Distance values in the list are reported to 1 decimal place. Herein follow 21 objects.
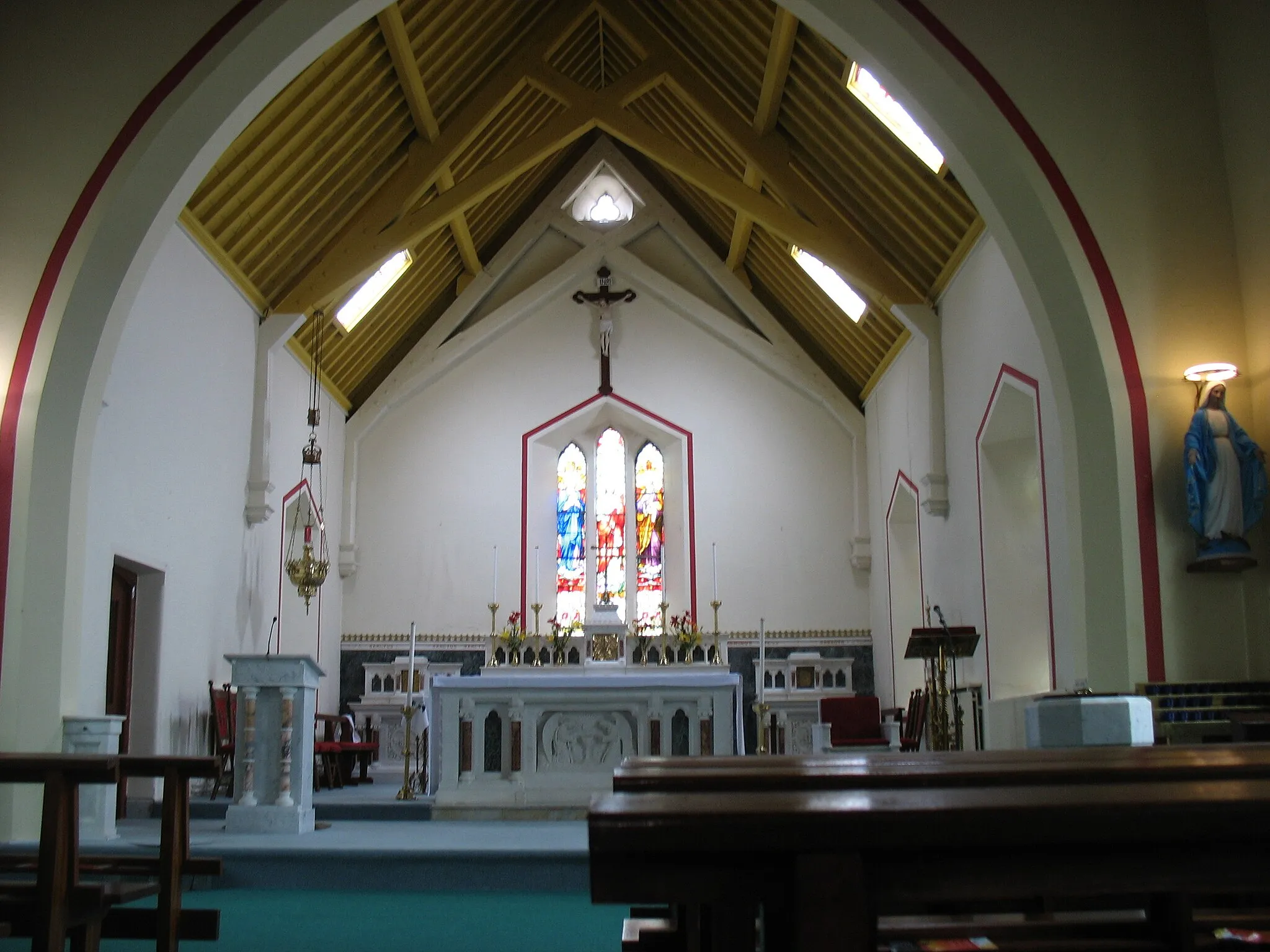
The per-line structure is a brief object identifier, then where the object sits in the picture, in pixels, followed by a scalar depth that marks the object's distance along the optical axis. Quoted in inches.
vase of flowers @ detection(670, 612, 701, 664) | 404.8
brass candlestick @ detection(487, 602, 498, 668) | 406.0
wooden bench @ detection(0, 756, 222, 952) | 126.2
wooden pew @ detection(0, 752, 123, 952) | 109.5
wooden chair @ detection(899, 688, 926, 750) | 325.4
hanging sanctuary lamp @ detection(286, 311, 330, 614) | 358.6
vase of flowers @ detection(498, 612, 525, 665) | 403.9
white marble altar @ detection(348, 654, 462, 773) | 426.0
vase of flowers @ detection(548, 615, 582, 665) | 399.5
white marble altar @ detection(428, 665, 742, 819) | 290.0
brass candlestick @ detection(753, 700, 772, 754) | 309.6
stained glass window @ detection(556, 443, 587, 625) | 459.5
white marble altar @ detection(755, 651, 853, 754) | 425.4
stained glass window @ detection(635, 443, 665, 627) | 459.8
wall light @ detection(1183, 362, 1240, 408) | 214.7
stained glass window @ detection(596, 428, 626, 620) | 461.4
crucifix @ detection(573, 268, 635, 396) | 463.2
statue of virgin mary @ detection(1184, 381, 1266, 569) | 207.2
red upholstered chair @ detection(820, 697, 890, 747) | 355.3
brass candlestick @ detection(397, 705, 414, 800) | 306.8
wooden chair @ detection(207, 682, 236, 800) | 312.0
